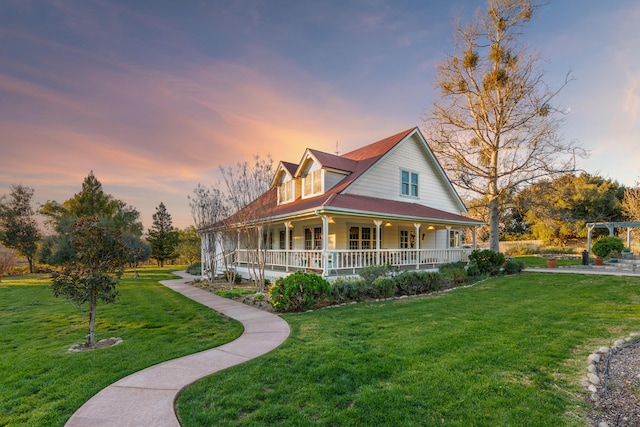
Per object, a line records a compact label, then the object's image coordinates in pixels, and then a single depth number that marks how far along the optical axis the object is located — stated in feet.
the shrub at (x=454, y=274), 41.01
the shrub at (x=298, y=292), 28.02
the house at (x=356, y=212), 39.45
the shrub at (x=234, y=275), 45.73
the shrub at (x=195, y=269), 70.95
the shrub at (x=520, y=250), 105.29
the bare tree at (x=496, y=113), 65.92
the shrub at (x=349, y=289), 30.99
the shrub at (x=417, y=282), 35.55
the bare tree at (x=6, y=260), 64.51
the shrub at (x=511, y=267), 53.31
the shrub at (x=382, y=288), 33.24
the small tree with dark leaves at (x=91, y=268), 18.89
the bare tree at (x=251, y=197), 36.81
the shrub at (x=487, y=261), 51.49
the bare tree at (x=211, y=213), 44.83
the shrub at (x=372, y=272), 35.29
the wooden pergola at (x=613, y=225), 61.65
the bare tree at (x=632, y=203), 88.07
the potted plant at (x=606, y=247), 62.28
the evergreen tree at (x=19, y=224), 88.17
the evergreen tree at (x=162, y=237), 119.44
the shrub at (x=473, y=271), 49.19
